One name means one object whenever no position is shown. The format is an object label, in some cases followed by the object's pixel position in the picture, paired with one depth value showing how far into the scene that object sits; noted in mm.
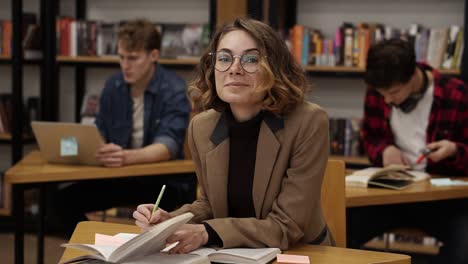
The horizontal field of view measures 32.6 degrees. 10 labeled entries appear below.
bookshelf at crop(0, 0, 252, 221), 5230
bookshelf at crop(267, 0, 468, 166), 4984
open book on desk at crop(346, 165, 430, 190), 3299
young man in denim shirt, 4105
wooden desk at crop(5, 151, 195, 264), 3576
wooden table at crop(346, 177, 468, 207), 3111
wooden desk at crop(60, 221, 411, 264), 2021
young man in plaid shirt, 3486
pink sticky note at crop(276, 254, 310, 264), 1981
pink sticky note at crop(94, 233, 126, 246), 2115
